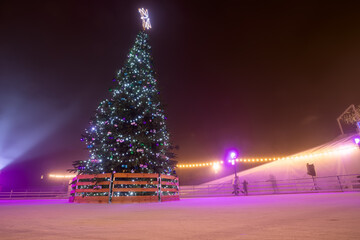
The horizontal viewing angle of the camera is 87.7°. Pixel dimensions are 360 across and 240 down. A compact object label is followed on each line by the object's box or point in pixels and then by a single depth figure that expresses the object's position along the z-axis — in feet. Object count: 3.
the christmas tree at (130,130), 26.53
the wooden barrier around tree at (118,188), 24.17
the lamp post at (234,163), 43.68
